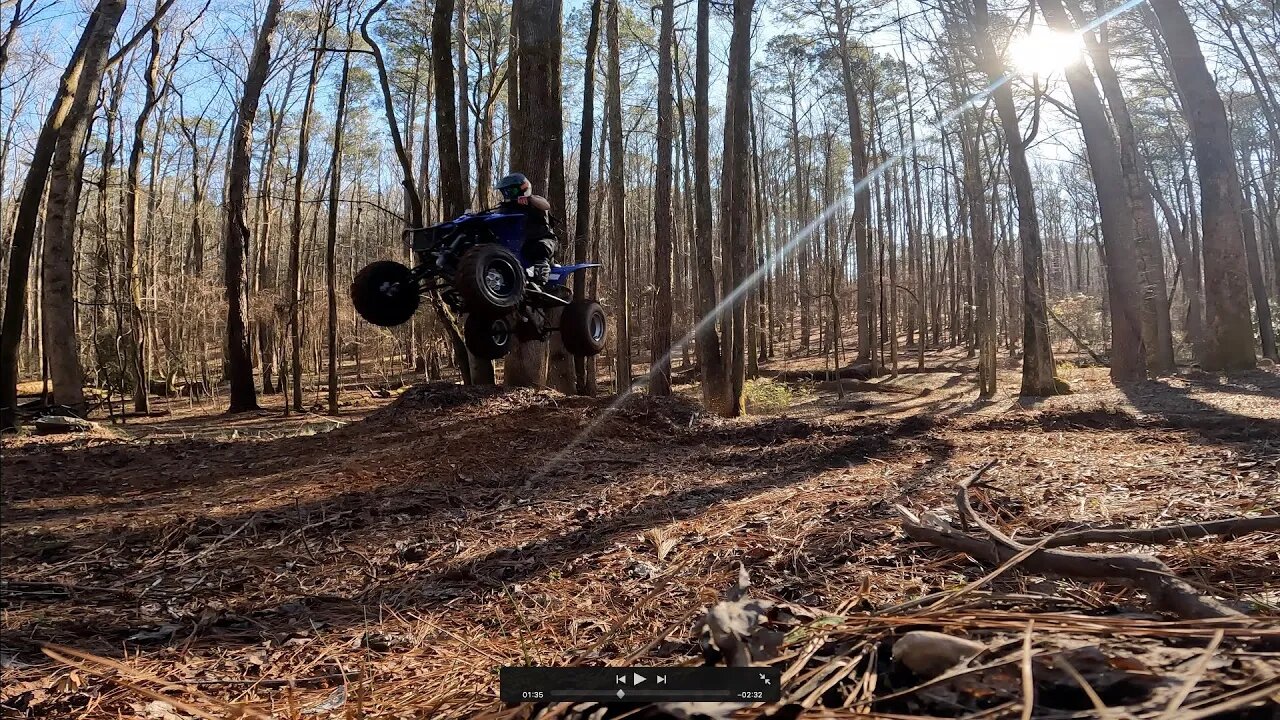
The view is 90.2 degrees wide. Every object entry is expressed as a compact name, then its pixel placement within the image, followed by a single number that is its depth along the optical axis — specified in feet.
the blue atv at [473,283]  12.39
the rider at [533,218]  14.17
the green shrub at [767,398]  39.60
